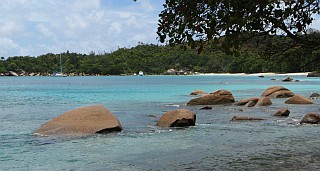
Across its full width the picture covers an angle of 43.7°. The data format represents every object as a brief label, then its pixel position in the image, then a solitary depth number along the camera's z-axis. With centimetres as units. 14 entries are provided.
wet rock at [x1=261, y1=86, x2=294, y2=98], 3108
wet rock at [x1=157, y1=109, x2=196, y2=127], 1502
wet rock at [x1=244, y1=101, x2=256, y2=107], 2390
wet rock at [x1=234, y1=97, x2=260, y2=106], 2490
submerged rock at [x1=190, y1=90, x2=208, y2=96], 3806
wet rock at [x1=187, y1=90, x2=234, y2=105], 2544
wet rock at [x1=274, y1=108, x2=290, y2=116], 1880
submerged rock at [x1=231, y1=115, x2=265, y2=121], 1723
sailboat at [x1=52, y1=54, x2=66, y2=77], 17538
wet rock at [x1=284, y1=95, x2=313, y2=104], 2490
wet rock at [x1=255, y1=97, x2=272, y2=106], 2433
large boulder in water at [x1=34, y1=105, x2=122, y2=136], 1342
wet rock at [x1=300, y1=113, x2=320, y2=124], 1555
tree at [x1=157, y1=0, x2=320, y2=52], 575
